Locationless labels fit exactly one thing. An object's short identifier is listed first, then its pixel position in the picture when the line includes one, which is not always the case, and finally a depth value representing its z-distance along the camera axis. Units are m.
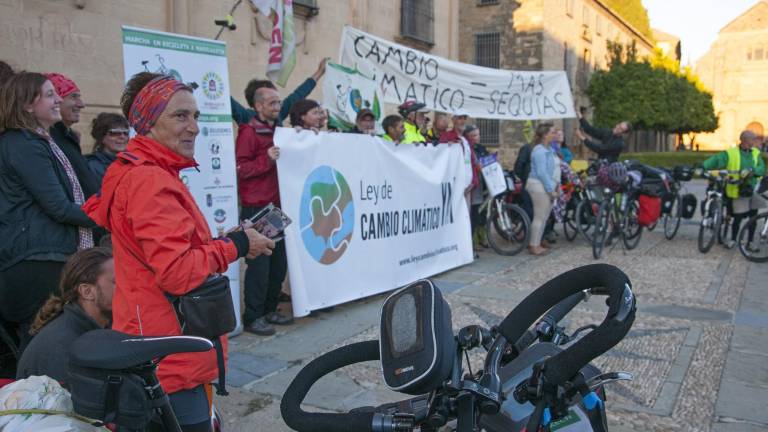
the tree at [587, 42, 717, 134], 37.84
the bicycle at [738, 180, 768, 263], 9.31
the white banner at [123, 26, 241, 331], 4.75
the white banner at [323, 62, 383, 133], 7.02
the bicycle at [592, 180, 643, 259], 9.47
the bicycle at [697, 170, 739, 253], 10.04
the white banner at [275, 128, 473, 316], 5.82
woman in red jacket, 2.09
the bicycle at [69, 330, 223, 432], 1.76
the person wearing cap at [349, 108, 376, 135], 7.28
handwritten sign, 7.57
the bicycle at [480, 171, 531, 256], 9.78
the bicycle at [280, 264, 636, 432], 1.50
